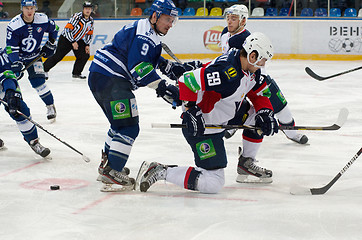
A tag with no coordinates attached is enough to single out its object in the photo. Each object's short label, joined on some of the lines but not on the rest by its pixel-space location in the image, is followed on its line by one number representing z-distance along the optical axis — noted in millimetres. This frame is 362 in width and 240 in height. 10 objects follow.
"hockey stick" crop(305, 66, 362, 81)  8838
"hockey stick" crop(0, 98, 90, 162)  6961
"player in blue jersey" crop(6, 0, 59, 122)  9820
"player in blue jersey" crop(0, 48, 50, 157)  7137
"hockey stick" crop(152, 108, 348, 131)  5606
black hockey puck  6090
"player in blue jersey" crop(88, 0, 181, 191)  5559
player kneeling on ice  5289
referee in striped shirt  16266
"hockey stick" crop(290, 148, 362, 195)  5723
